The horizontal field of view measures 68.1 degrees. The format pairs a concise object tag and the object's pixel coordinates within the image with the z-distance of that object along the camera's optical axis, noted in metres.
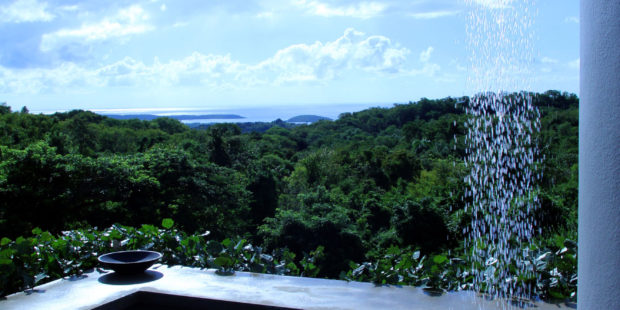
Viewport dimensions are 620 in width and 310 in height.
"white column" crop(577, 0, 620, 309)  1.12
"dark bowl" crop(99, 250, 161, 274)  2.88
